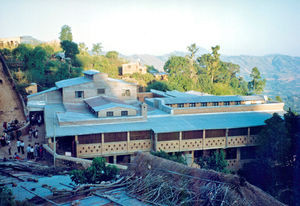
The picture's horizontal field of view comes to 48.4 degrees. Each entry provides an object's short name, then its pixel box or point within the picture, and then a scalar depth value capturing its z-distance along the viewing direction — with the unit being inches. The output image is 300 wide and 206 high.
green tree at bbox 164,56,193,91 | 2691.9
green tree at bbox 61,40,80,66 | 2122.3
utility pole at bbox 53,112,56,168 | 779.3
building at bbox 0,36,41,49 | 2161.7
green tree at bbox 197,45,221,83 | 2446.6
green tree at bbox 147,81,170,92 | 1826.5
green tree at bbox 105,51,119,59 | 2970.2
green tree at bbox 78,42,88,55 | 2987.7
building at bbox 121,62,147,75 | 2556.6
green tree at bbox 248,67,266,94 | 2347.4
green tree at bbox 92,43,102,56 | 3368.6
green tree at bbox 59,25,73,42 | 2783.0
